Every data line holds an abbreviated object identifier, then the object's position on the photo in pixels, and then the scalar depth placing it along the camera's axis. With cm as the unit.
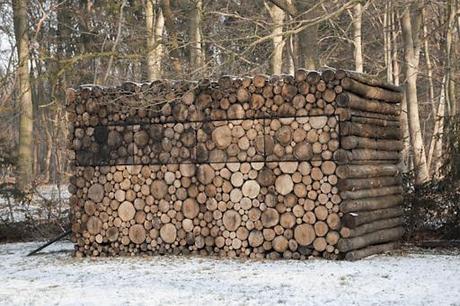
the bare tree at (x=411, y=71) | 1784
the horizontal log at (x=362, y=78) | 977
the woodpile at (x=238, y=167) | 988
